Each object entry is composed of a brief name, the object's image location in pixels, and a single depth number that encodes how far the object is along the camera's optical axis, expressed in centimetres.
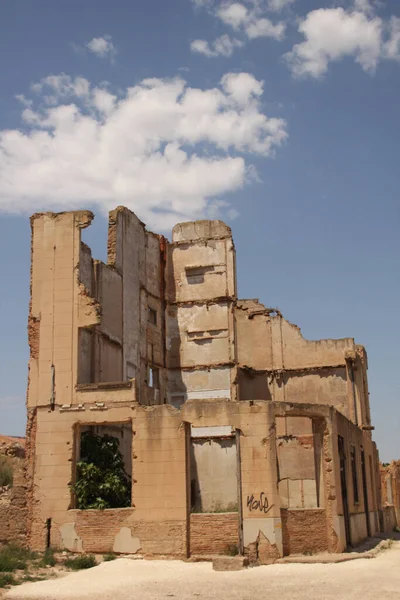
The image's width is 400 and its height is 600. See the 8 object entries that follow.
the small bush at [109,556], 1954
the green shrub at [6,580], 1587
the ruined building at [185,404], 2000
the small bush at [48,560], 1881
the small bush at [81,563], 1852
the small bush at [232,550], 1922
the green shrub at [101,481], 2092
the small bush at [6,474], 2397
